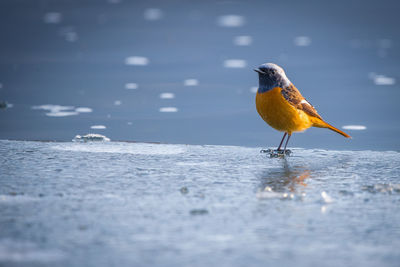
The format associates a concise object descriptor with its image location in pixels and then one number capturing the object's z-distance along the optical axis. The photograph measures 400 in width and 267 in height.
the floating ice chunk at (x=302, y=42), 13.73
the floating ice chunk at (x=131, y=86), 10.01
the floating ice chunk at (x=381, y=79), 10.31
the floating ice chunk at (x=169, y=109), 8.58
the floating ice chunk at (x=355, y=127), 7.56
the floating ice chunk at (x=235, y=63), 11.82
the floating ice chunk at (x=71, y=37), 14.47
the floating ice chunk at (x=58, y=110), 8.23
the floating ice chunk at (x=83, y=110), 8.47
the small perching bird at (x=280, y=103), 6.18
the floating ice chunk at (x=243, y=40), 13.87
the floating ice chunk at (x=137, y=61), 12.24
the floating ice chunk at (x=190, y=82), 10.31
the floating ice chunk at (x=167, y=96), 9.41
